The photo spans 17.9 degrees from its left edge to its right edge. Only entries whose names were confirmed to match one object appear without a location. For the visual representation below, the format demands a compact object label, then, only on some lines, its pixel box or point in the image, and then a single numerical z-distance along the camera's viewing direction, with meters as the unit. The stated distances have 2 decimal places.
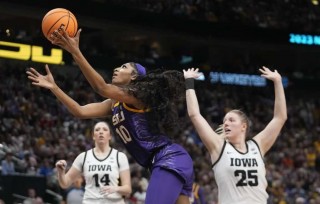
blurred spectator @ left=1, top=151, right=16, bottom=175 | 20.26
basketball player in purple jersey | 8.48
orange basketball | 9.22
